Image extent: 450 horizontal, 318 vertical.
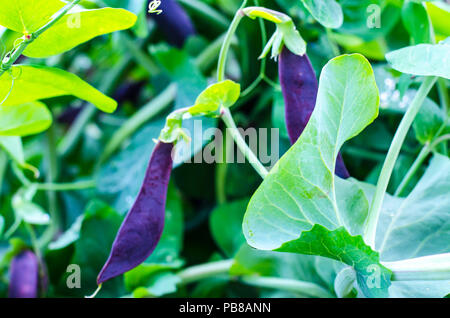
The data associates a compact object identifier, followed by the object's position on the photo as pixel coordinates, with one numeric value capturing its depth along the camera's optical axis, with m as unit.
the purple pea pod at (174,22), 0.44
